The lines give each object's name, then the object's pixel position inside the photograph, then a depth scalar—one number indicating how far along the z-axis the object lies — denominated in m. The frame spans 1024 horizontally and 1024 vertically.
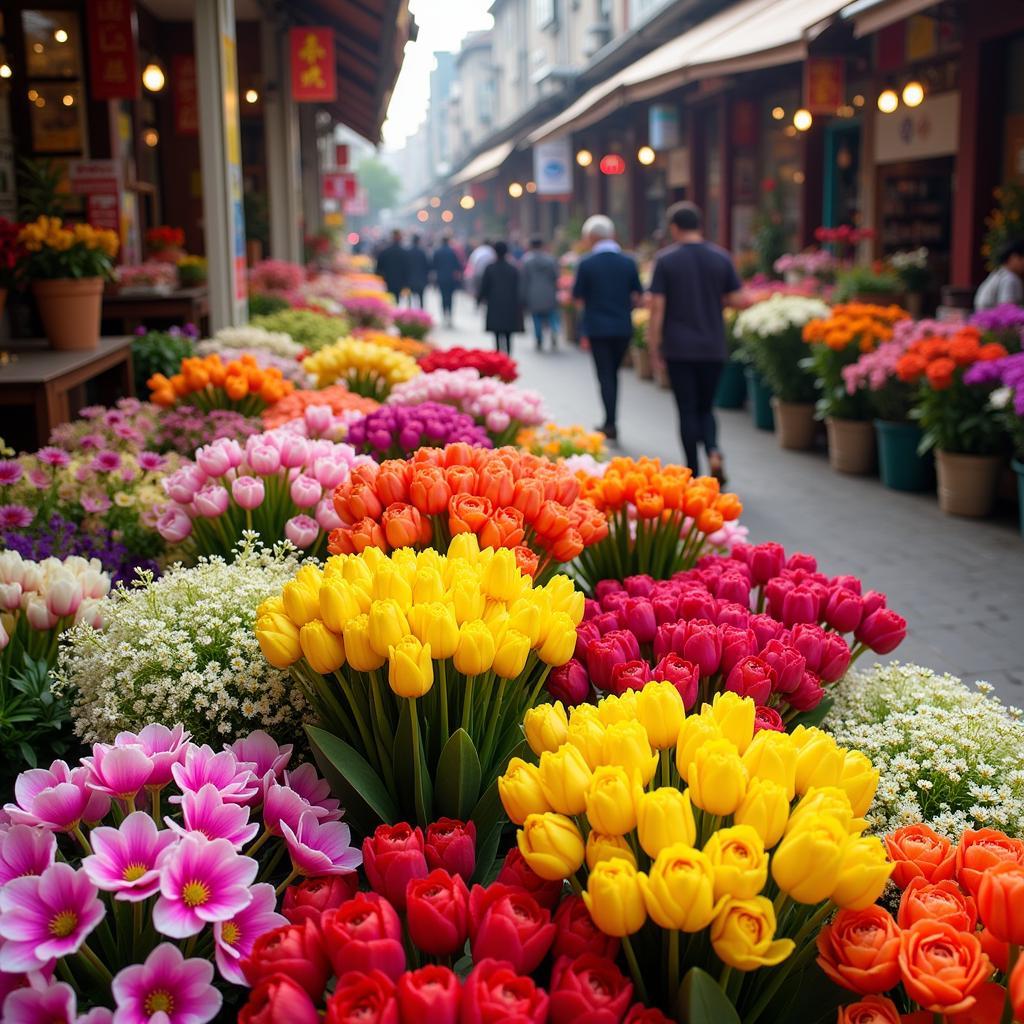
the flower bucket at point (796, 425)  9.75
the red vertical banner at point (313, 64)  10.81
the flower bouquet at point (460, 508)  2.08
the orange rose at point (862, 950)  1.28
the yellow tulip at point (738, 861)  1.21
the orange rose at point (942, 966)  1.22
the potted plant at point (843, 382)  8.42
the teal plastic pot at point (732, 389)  12.20
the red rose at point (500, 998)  1.14
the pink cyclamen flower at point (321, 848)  1.49
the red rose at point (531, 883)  1.41
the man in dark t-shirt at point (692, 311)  7.90
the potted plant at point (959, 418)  6.91
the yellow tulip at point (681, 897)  1.19
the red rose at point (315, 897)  1.36
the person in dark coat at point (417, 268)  22.48
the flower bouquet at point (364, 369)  5.07
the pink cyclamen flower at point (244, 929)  1.30
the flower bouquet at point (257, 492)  2.64
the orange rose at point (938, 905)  1.35
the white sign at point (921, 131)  11.26
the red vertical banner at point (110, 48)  8.64
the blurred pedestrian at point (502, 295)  14.95
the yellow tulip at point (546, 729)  1.52
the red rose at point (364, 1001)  1.13
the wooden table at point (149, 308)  7.81
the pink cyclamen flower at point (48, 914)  1.25
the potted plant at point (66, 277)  5.52
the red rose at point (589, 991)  1.20
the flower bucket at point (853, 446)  8.64
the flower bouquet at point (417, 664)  1.59
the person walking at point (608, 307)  10.27
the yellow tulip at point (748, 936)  1.20
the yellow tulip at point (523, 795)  1.38
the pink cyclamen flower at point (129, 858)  1.29
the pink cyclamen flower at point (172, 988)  1.25
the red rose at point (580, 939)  1.30
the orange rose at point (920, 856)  1.50
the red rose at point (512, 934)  1.26
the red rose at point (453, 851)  1.48
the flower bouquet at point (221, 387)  4.46
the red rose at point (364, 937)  1.21
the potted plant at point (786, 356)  9.44
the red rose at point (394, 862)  1.40
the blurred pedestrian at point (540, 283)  17.61
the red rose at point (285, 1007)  1.18
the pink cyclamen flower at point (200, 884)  1.28
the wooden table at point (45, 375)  4.60
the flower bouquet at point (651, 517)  2.82
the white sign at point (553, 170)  24.33
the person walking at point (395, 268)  21.81
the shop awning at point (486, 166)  30.59
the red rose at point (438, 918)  1.29
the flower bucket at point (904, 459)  7.91
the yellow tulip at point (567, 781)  1.35
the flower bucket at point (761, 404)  10.88
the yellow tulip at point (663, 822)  1.26
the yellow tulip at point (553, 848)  1.31
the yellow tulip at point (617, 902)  1.22
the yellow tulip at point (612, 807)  1.29
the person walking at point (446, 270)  23.25
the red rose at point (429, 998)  1.13
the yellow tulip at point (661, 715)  1.47
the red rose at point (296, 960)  1.24
